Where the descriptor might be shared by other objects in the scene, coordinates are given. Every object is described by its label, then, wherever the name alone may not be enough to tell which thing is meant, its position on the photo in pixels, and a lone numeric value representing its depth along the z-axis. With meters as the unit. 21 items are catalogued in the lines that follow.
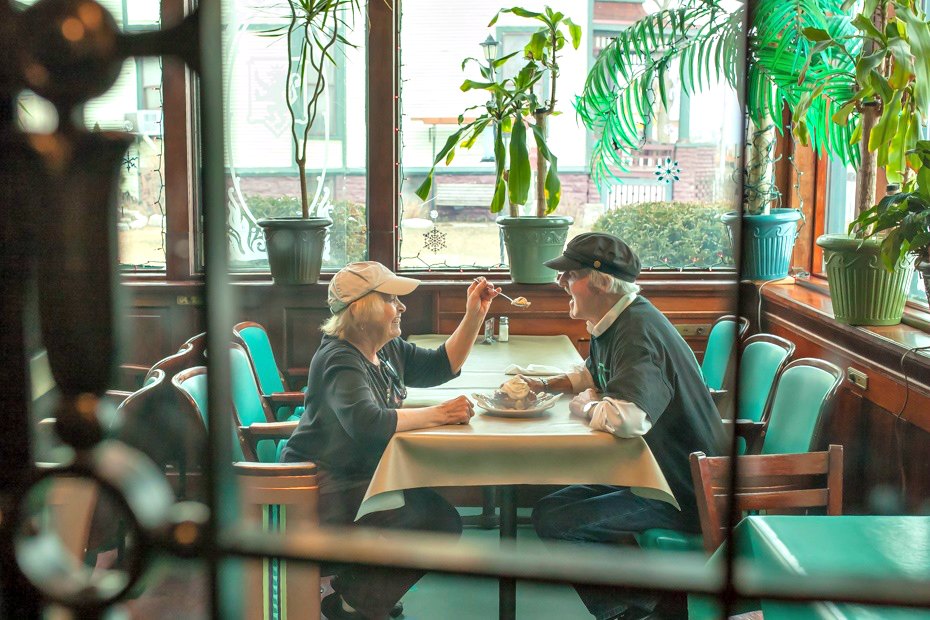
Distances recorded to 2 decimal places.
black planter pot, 3.54
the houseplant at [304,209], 3.41
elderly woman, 2.21
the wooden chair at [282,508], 1.84
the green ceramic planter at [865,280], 2.56
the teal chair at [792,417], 2.19
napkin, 2.78
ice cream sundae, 2.33
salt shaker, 3.38
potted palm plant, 2.72
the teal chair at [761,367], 2.62
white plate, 2.31
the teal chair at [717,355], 3.16
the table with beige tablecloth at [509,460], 2.17
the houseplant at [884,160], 2.12
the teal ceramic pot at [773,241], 2.99
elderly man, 2.21
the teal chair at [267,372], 2.98
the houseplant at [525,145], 3.51
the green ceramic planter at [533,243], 3.59
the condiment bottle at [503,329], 3.42
